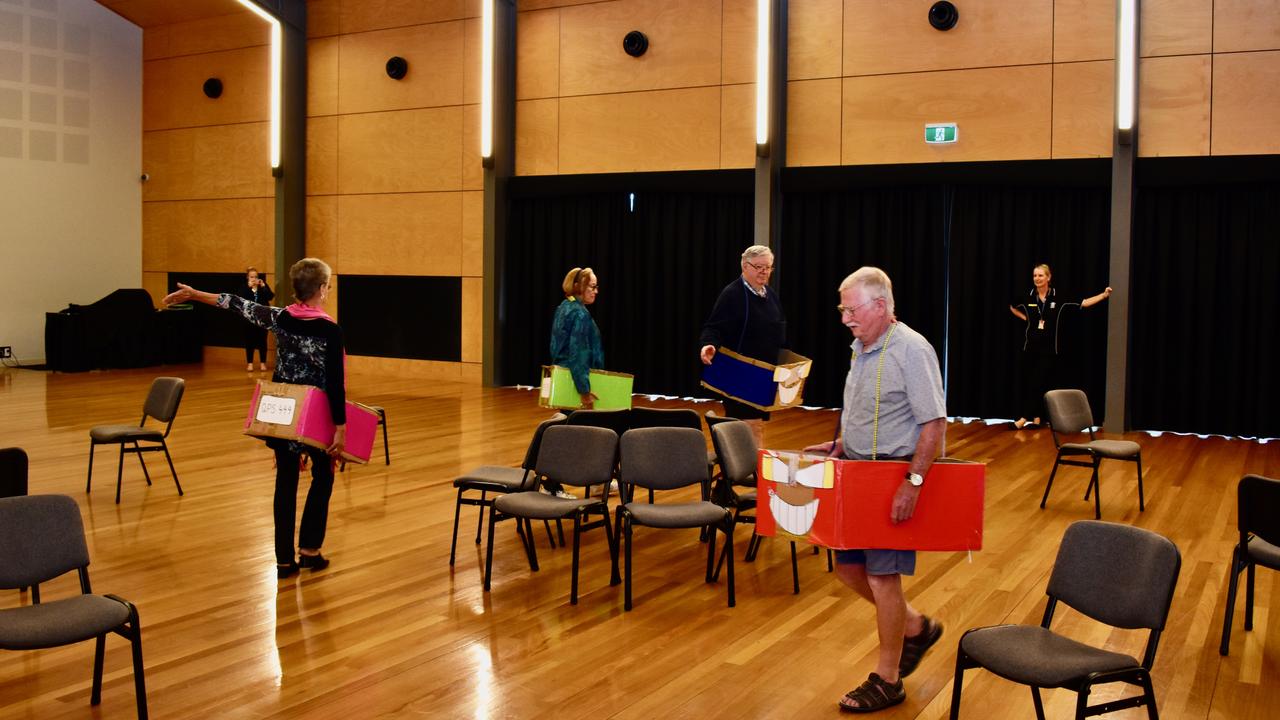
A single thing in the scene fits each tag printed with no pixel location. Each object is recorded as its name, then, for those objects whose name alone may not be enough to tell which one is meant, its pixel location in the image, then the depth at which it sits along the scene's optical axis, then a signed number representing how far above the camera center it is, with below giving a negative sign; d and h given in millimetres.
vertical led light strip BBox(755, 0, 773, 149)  11359 +2646
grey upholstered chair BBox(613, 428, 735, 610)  4965 -716
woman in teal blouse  6340 -131
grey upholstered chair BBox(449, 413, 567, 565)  5312 -860
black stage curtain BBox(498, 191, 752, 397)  12391 +567
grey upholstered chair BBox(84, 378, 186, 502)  6953 -794
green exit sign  11000 +1924
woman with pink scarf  4910 -172
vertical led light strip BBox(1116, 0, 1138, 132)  9930 +2386
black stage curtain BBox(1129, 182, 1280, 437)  9906 +110
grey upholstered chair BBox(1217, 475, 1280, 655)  4020 -798
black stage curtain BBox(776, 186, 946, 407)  11211 +641
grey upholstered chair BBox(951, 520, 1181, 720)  2938 -857
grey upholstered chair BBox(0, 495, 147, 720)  3174 -890
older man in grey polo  3443 -346
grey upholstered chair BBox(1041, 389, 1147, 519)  6785 -708
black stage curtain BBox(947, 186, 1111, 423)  10508 +415
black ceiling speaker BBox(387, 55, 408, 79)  14188 +3263
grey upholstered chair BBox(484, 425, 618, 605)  5066 -736
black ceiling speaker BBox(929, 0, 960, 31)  10883 +3122
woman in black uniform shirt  10117 -126
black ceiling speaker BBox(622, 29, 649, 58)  12500 +3199
